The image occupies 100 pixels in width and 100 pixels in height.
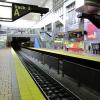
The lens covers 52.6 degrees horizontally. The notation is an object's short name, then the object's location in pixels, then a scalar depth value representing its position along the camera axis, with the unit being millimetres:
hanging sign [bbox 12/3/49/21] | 4005
